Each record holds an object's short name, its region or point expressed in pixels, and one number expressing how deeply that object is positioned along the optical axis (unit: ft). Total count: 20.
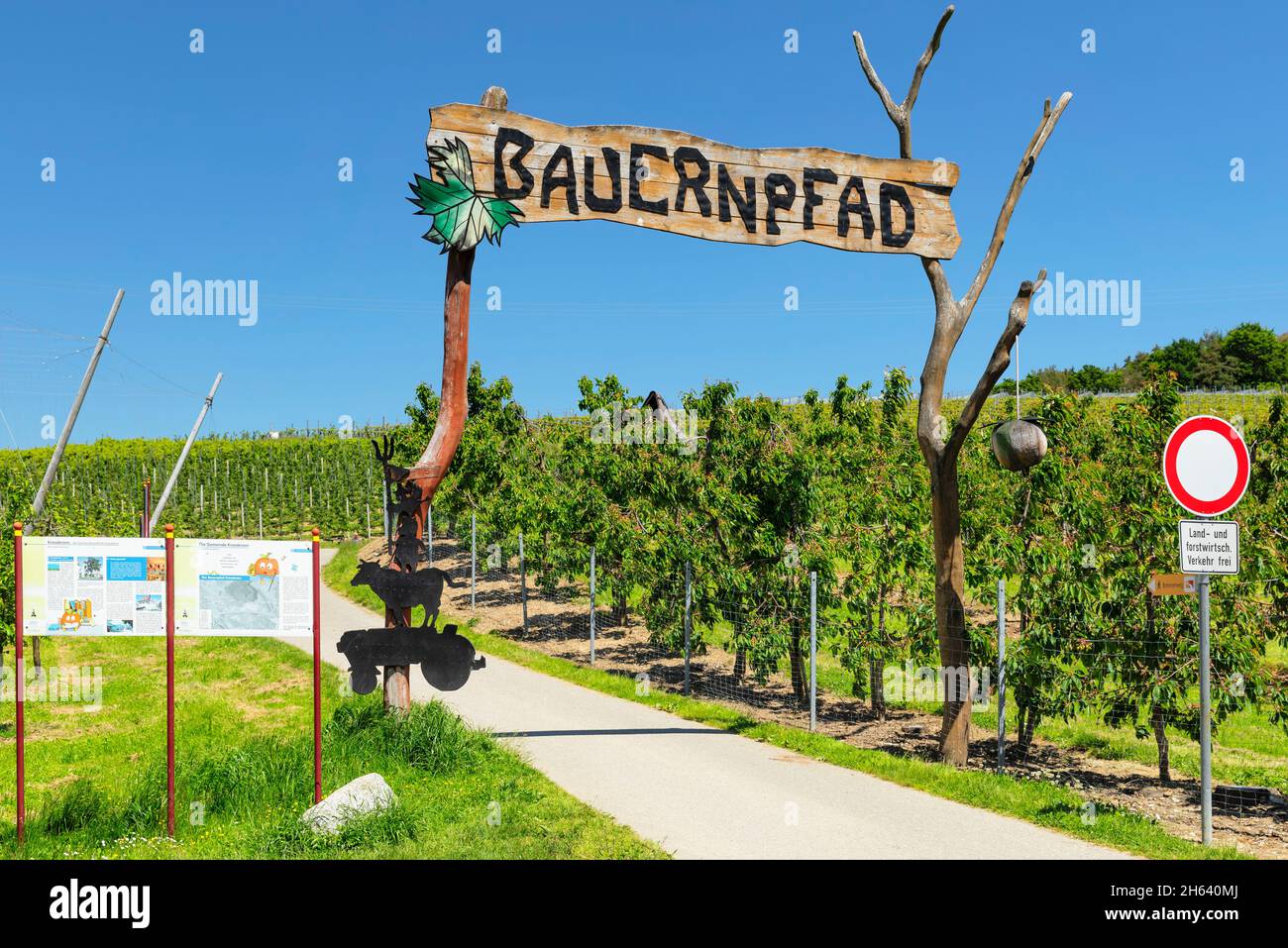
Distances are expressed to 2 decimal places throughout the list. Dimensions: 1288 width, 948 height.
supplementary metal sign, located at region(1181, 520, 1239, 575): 21.89
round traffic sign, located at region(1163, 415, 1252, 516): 21.66
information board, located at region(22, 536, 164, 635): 22.67
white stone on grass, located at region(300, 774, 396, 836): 20.62
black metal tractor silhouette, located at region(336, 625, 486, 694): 25.16
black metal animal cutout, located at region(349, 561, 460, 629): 25.02
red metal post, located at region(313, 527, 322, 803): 22.35
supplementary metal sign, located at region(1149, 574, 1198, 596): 22.18
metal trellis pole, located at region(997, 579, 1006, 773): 28.32
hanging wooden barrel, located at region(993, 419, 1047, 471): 27.20
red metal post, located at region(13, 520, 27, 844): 21.16
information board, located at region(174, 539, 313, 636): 23.20
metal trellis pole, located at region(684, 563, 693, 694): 44.01
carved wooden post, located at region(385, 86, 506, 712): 26.25
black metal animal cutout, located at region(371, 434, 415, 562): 24.95
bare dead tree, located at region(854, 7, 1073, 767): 29.73
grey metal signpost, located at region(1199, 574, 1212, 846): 21.52
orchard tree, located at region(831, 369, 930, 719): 37.88
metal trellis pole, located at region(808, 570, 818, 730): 33.94
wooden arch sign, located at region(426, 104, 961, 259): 26.61
